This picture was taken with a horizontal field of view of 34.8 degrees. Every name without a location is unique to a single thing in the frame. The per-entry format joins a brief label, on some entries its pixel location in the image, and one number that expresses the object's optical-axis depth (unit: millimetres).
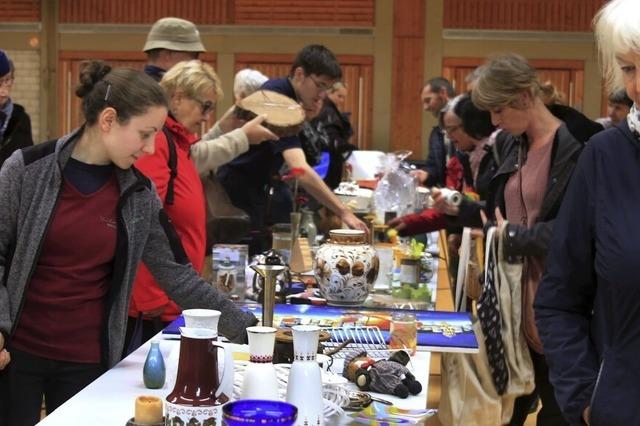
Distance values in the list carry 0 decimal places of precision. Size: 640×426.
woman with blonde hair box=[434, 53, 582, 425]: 3328
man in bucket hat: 4848
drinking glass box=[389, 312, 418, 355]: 2828
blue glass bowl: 1567
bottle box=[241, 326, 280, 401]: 1886
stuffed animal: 2381
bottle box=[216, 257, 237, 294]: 3717
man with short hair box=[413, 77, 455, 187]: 7949
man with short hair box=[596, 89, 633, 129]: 5098
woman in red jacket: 3314
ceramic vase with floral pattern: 3498
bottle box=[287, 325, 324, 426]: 1892
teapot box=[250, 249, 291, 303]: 3619
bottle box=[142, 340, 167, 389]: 2338
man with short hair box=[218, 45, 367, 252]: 5113
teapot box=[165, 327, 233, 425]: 1750
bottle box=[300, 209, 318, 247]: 5105
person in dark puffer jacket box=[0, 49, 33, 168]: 5551
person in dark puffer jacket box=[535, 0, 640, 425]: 1857
